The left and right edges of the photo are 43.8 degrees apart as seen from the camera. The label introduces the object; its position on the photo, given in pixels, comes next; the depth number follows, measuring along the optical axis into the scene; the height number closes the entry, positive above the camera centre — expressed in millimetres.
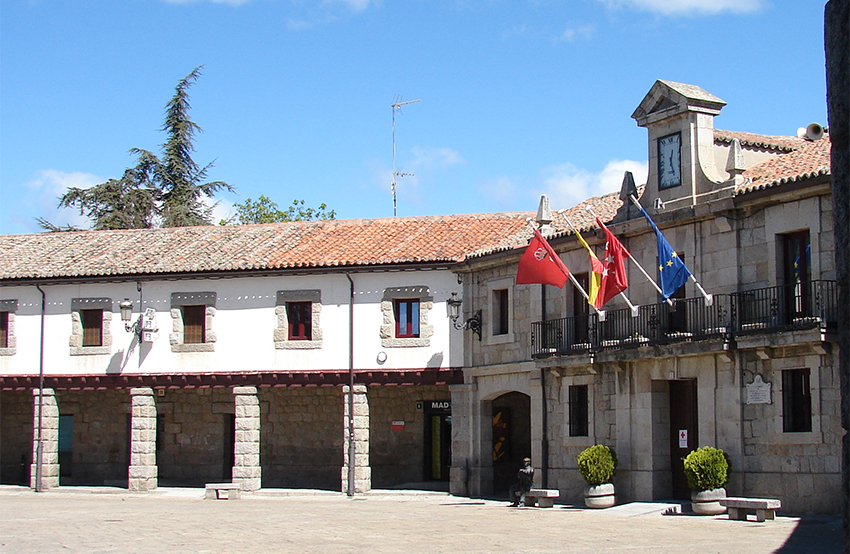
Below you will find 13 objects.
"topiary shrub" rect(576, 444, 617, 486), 20609 -1554
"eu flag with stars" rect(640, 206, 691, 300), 18334 +1994
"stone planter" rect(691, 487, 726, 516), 17844 -1992
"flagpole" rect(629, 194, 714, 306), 18156 +1526
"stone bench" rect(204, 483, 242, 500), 25734 -2618
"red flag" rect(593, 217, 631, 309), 19641 +2102
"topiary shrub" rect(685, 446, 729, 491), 17922 -1462
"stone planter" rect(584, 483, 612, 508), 20562 -2172
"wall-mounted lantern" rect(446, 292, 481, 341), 25938 +1643
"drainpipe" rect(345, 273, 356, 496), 26406 -569
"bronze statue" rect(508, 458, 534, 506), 21609 -2048
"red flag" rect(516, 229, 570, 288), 20875 +2348
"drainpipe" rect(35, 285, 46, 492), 28678 -1742
